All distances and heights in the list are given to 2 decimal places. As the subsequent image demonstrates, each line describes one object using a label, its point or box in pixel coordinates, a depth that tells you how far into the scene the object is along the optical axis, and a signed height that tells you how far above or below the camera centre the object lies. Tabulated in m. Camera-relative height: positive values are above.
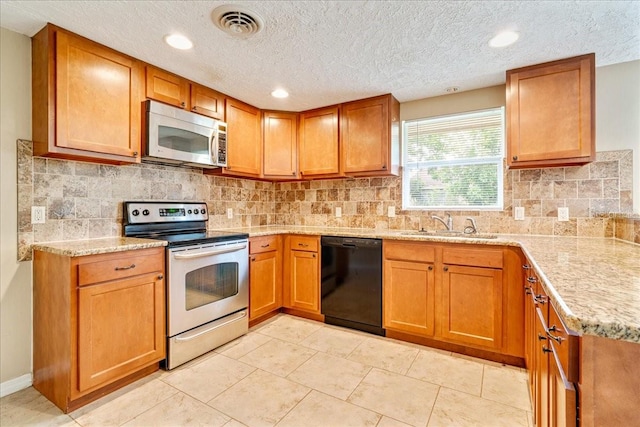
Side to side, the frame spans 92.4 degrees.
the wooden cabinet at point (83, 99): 1.87 +0.73
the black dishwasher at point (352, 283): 2.73 -0.66
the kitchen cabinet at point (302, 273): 3.05 -0.63
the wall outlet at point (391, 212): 3.24 +0.00
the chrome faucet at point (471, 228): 2.79 -0.15
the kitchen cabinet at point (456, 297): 2.21 -0.67
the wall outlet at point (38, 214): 1.99 -0.02
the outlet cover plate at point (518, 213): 2.65 -0.01
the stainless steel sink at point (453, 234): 2.56 -0.20
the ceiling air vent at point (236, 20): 1.70 +1.11
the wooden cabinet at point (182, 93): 2.36 +0.99
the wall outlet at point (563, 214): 2.49 -0.02
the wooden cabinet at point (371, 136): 3.00 +0.76
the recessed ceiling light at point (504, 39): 1.94 +1.12
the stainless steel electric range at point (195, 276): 2.17 -0.51
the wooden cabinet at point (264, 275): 2.89 -0.63
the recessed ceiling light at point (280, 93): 2.91 +1.14
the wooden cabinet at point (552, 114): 2.21 +0.74
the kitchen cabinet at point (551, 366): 0.75 -0.47
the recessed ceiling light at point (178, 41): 1.97 +1.12
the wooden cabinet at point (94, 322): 1.71 -0.67
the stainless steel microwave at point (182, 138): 2.30 +0.61
